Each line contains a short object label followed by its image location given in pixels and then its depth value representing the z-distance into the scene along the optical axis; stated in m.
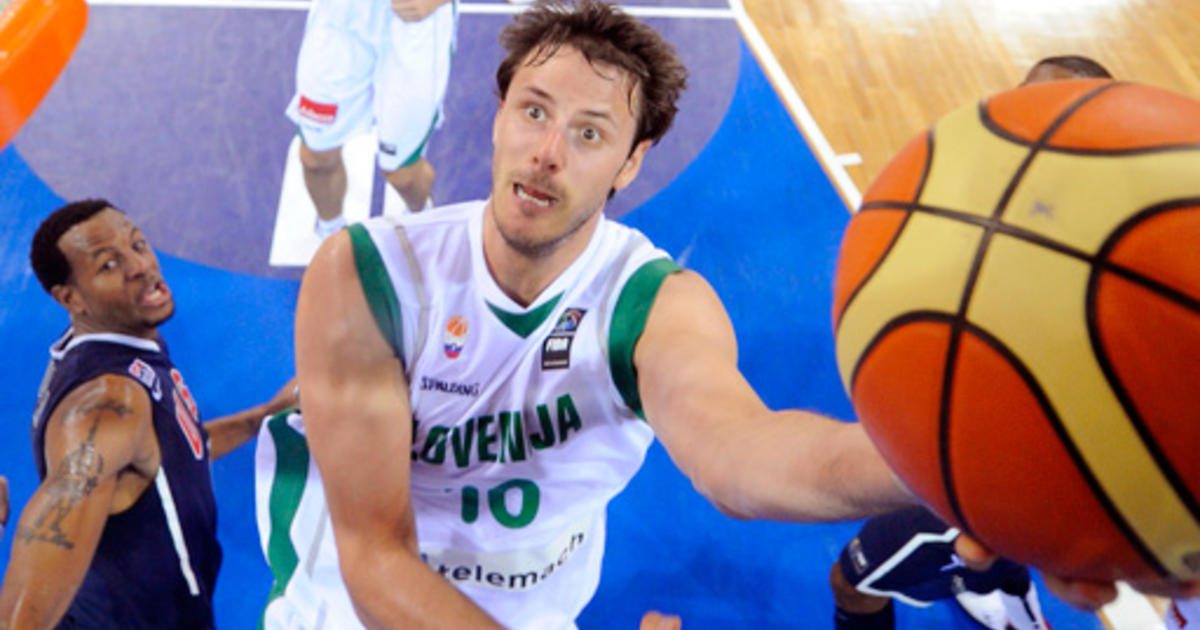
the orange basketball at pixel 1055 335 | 1.05
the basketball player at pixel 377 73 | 4.22
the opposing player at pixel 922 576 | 2.94
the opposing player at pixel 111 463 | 2.49
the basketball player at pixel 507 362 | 2.09
